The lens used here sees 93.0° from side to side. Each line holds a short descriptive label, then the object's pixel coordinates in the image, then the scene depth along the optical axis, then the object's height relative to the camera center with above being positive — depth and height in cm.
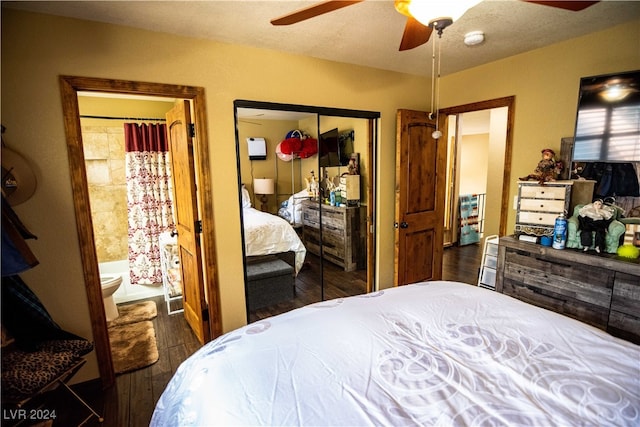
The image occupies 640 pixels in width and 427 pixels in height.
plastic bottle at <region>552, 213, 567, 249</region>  220 -49
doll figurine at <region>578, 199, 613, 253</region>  204 -39
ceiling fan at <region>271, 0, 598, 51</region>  117 +65
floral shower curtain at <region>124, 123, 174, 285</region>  347 -28
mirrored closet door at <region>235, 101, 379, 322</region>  270 -28
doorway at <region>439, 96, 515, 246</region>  286 +14
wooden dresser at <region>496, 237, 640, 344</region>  188 -83
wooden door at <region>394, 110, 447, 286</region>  309 -33
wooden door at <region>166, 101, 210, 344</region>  239 -39
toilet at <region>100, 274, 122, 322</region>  284 -112
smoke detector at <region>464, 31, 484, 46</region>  218 +93
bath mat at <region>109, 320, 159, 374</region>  240 -149
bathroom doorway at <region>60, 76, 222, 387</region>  191 -11
